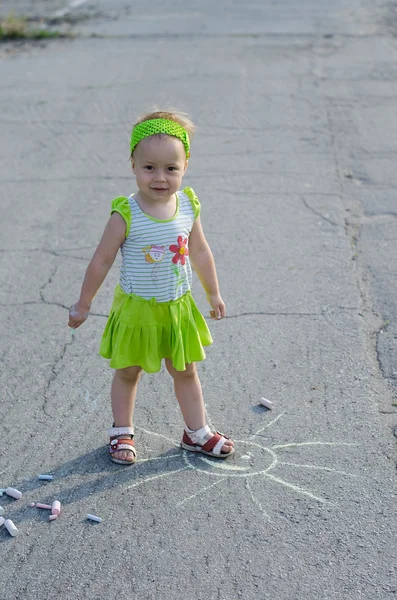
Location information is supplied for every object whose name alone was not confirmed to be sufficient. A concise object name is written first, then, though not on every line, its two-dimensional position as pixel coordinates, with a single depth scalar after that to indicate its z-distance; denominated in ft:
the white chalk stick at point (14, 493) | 11.37
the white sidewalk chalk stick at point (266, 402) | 13.34
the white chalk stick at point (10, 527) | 10.71
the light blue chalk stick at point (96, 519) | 10.89
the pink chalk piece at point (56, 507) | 11.05
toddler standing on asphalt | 11.21
